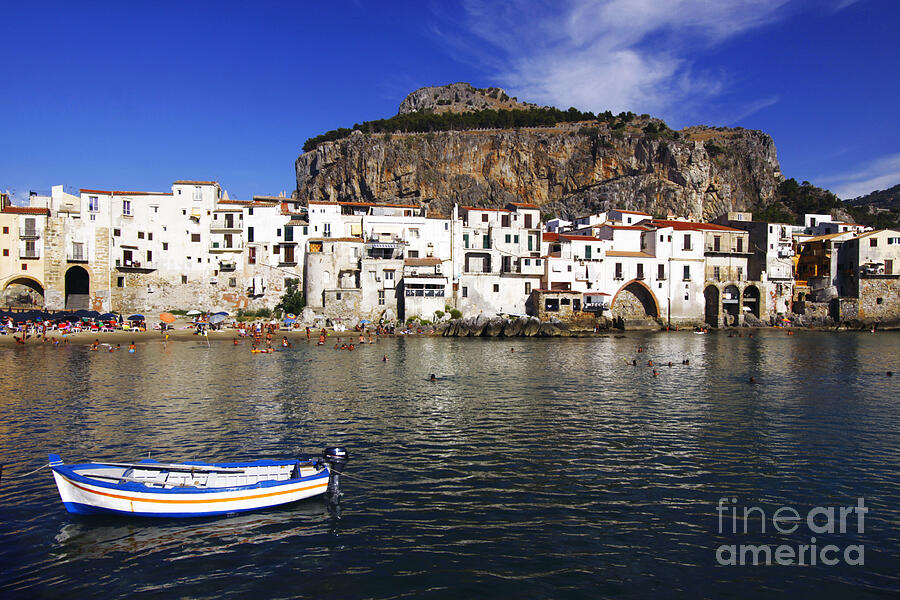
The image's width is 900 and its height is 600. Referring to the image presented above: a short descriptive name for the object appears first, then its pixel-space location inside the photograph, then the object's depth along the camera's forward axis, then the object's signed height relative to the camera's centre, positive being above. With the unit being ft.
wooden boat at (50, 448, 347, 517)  41.52 -15.47
